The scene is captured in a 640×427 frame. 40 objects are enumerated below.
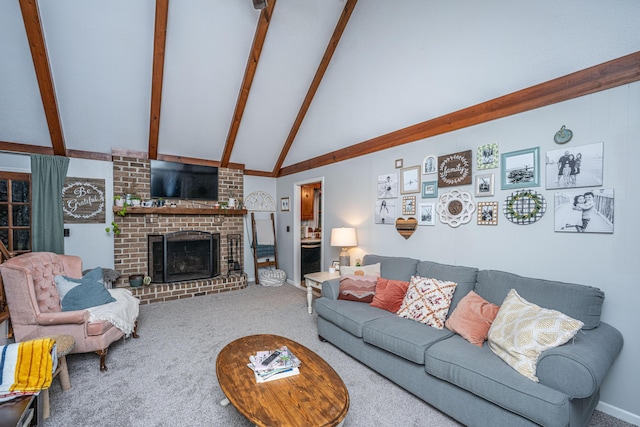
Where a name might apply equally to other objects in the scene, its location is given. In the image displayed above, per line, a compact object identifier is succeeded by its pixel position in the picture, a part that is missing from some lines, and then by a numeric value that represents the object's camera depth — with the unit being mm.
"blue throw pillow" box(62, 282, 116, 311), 2633
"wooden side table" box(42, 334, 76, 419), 1872
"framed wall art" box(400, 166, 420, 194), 3209
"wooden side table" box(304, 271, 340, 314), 3736
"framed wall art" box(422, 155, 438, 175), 3035
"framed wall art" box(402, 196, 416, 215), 3244
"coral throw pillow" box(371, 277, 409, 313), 2746
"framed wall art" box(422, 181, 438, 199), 3029
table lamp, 3854
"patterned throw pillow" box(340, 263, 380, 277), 3232
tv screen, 4777
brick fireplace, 4504
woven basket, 5465
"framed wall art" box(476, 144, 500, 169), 2551
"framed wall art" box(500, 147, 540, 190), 2297
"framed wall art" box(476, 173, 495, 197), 2578
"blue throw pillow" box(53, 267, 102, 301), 2686
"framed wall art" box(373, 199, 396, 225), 3498
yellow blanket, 1513
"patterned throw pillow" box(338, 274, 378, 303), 2947
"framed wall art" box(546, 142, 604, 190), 2002
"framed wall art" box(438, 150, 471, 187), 2748
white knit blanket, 2580
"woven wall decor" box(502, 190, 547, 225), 2273
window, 3811
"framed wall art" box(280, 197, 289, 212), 5721
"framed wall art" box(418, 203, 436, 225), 3048
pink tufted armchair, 2312
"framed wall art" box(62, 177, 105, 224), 4211
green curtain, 3865
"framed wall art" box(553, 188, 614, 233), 1961
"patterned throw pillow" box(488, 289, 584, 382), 1642
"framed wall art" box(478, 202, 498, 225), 2550
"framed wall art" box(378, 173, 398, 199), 3465
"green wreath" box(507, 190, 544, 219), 2275
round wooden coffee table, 1371
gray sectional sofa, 1487
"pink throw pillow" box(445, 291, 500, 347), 2070
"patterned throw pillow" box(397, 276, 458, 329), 2396
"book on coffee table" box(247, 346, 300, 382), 1726
